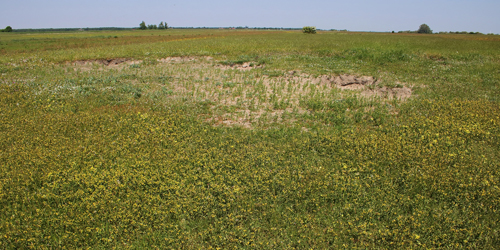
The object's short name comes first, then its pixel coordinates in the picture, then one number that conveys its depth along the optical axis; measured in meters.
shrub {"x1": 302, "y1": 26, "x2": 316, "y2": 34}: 87.94
